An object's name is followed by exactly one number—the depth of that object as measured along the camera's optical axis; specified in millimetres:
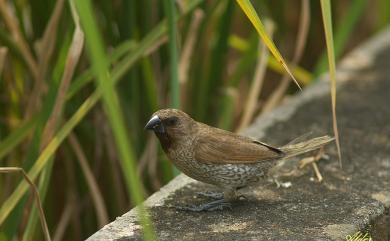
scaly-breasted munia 5965
